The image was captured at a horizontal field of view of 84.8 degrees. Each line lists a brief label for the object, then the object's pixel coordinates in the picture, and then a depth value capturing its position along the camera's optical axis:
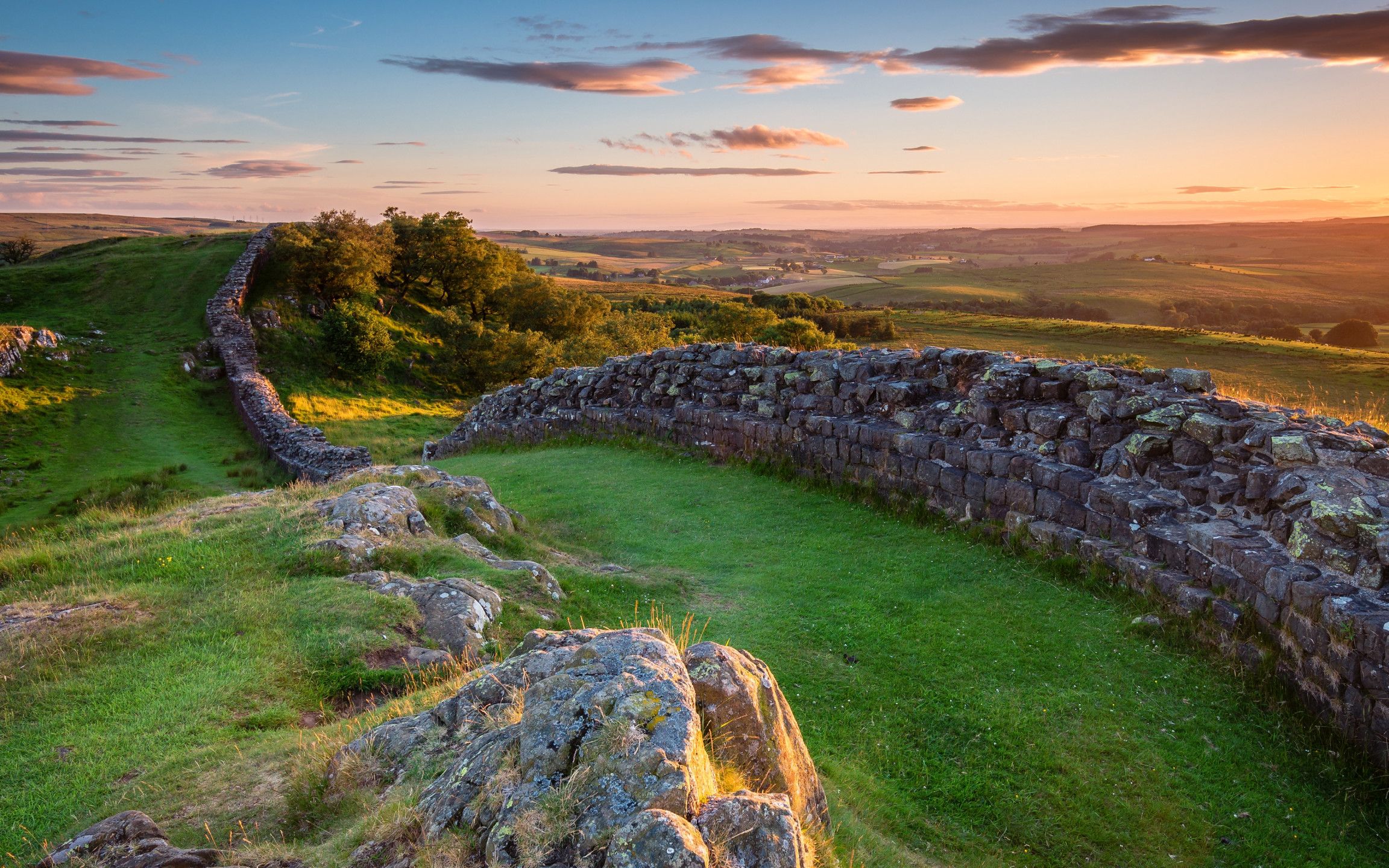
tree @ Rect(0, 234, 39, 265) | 59.55
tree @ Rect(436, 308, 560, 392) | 43.66
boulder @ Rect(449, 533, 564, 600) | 8.72
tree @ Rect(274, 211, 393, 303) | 42.78
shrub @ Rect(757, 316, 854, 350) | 46.78
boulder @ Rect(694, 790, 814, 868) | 3.12
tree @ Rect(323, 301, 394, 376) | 38.66
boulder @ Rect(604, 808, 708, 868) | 2.90
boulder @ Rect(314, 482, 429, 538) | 9.42
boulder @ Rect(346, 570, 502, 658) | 7.17
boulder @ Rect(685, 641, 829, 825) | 3.96
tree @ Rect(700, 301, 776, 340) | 55.62
